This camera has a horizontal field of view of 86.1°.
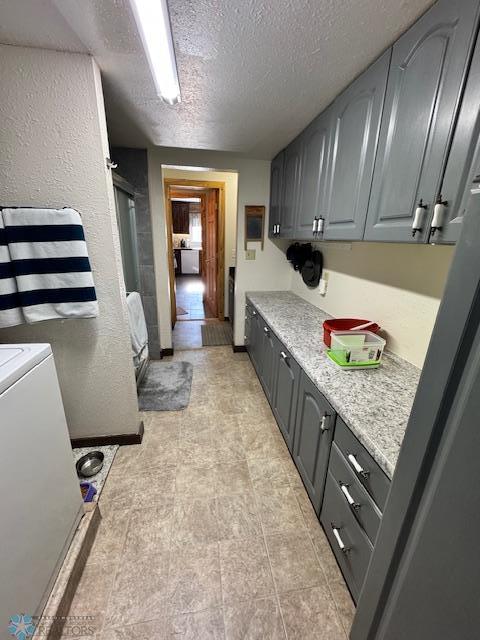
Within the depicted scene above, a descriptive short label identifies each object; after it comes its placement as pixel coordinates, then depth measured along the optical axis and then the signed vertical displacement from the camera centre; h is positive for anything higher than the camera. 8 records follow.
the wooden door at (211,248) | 4.06 -0.19
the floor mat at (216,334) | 3.64 -1.40
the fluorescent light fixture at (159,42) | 0.80 +0.69
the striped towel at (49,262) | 1.24 -0.14
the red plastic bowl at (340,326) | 1.52 -0.50
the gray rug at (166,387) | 2.31 -1.44
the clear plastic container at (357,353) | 1.32 -0.56
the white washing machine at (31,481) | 0.80 -0.86
